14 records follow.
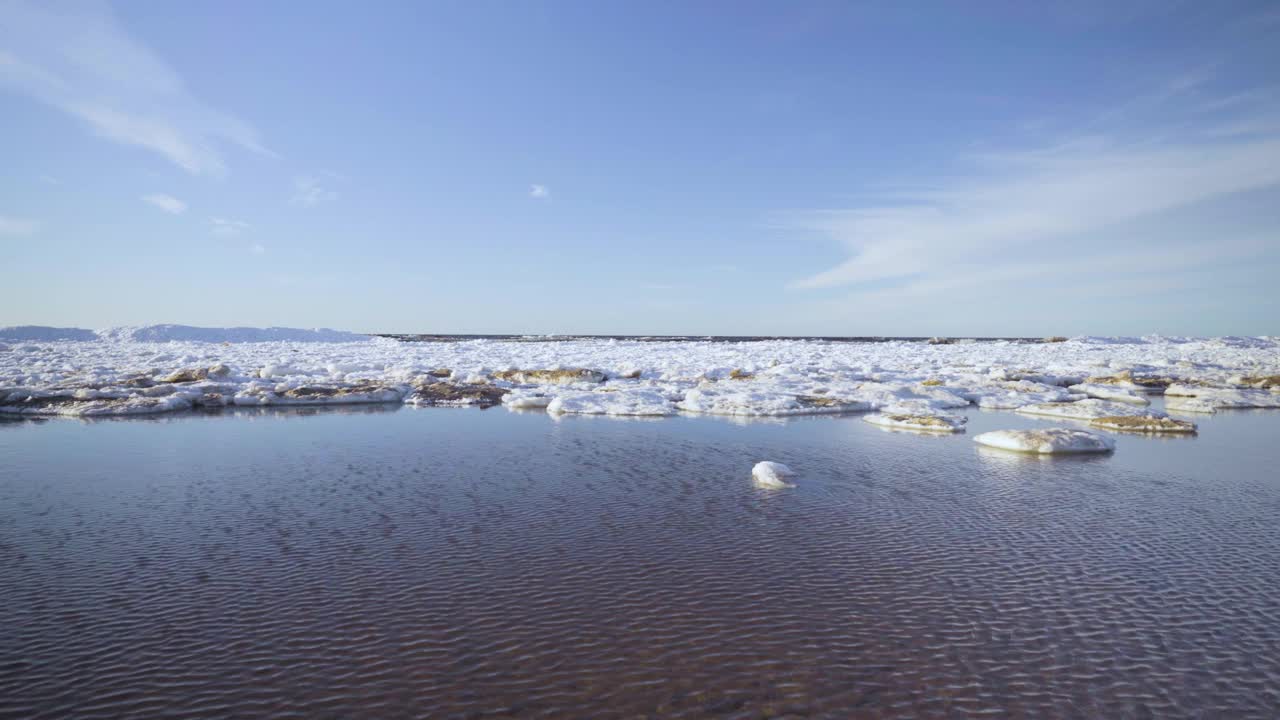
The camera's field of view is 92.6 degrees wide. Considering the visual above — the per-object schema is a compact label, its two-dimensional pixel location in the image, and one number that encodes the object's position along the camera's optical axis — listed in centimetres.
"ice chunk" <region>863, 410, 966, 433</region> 2272
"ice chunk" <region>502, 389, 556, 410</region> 2802
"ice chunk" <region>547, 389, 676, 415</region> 2634
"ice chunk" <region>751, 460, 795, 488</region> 1462
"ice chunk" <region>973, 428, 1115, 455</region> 1866
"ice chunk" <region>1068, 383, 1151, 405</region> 3324
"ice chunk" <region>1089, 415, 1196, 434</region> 2288
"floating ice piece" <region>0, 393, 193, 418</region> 2520
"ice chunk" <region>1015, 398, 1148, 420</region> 2570
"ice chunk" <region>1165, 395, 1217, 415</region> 2994
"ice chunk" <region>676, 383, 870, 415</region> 2703
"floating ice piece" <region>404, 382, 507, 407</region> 2952
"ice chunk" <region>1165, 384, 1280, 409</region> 3128
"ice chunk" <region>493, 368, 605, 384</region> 3634
